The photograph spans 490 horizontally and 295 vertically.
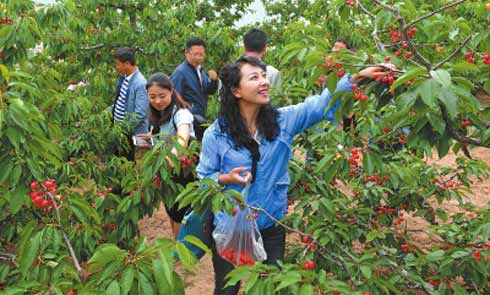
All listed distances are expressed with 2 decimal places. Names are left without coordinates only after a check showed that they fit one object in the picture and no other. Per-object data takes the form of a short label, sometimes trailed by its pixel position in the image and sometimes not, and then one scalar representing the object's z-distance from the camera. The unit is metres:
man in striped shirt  4.89
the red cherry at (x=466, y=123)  2.09
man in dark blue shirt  5.04
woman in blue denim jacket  2.49
